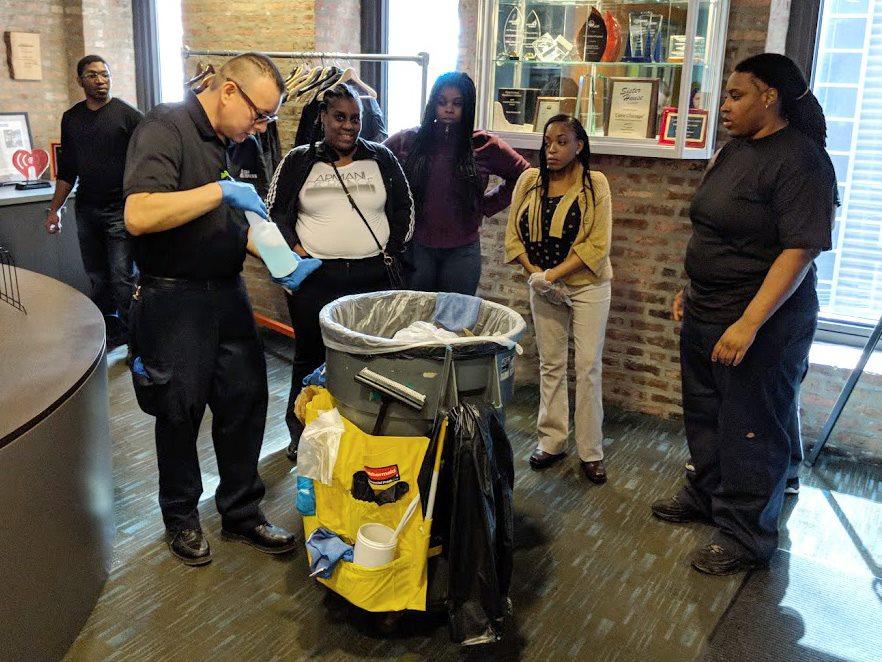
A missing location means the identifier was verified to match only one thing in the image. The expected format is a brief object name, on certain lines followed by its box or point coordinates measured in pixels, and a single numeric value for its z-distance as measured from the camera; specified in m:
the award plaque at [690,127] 3.79
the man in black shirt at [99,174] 4.85
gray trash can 2.40
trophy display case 3.79
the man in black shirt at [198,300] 2.48
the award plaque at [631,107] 3.96
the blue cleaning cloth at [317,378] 2.80
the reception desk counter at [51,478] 2.09
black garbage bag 2.33
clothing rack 4.30
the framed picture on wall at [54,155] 6.12
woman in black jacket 3.30
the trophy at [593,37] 3.98
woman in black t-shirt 2.65
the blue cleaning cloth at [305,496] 2.58
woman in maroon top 3.69
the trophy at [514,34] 4.19
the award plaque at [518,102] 4.27
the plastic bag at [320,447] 2.49
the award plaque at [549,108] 4.16
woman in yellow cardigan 3.38
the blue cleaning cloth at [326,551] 2.48
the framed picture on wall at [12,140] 5.80
